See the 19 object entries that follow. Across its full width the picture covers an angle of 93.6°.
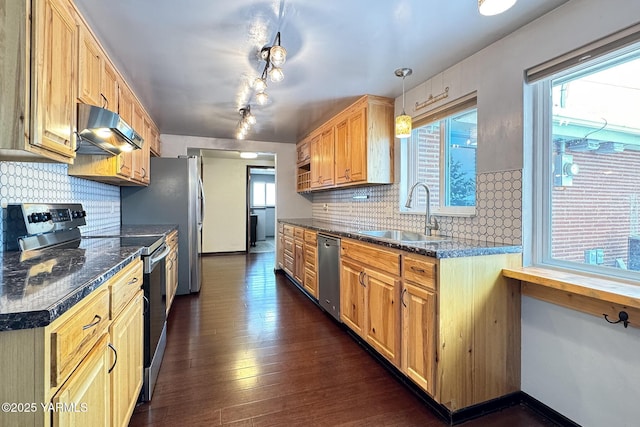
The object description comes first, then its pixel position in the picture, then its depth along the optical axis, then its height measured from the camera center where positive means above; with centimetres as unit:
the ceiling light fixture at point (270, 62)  176 +93
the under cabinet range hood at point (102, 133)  165 +48
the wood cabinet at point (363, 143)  294 +72
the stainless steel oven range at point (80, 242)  156 -20
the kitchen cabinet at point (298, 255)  375 -55
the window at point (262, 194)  967 +59
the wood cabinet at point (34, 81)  115 +53
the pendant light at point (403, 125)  227 +66
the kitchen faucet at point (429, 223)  241 -8
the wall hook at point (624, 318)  131 -46
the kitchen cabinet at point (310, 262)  333 -57
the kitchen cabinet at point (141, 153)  281 +60
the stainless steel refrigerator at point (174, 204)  355 +9
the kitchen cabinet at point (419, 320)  165 -63
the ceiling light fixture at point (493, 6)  114 +80
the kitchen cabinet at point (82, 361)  74 -45
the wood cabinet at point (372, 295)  198 -62
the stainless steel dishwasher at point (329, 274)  279 -61
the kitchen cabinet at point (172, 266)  287 -57
